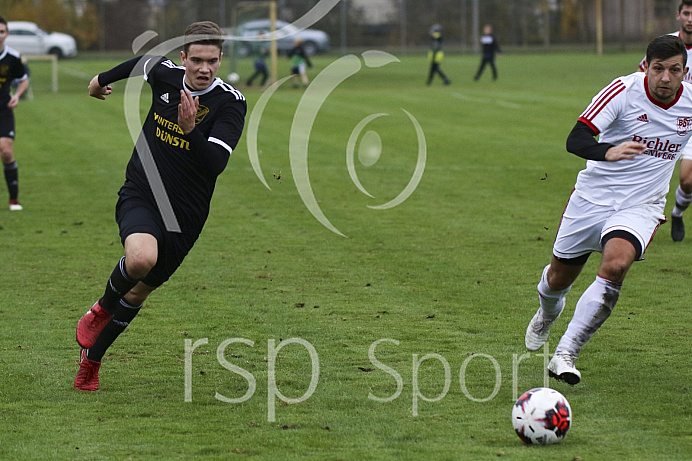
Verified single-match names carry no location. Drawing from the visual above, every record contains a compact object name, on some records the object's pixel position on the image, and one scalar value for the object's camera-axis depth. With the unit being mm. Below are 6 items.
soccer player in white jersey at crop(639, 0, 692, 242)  20641
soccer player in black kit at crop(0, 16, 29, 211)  27172
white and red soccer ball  10687
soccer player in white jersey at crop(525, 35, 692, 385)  12664
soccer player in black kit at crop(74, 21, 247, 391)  12727
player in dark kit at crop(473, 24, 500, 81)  83125
